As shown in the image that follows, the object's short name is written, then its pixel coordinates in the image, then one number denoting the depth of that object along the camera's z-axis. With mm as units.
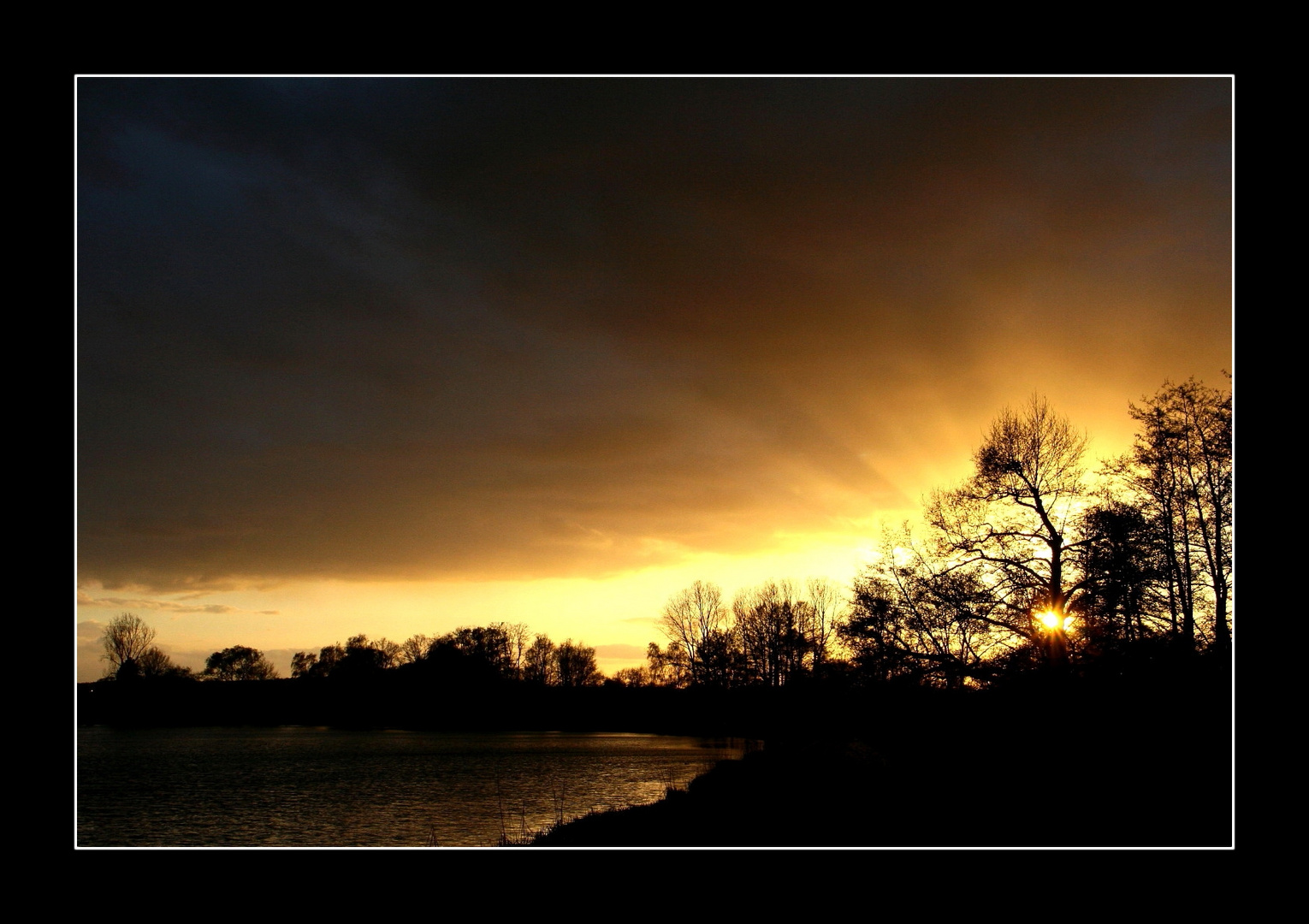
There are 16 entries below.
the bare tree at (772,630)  86562
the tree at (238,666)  148000
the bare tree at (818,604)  90138
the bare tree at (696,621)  94688
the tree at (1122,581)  23234
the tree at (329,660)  130375
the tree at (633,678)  124300
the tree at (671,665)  95750
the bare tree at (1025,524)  24531
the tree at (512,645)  131288
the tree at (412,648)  137625
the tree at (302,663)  138625
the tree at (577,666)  134125
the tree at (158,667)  115812
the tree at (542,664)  133625
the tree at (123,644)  115875
